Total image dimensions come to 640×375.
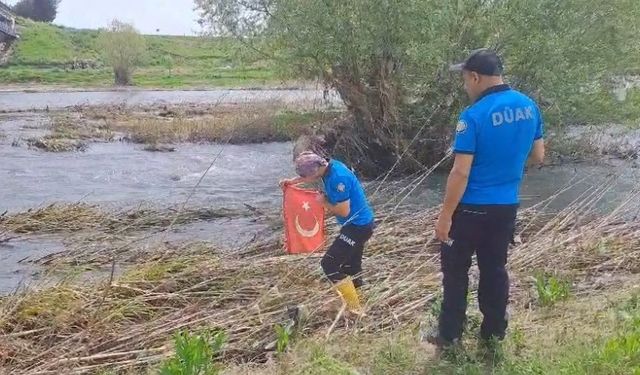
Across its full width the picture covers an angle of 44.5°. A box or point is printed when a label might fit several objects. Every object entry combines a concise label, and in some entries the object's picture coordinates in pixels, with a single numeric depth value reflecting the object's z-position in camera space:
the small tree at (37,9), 95.81
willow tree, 18.00
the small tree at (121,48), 58.41
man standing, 4.86
